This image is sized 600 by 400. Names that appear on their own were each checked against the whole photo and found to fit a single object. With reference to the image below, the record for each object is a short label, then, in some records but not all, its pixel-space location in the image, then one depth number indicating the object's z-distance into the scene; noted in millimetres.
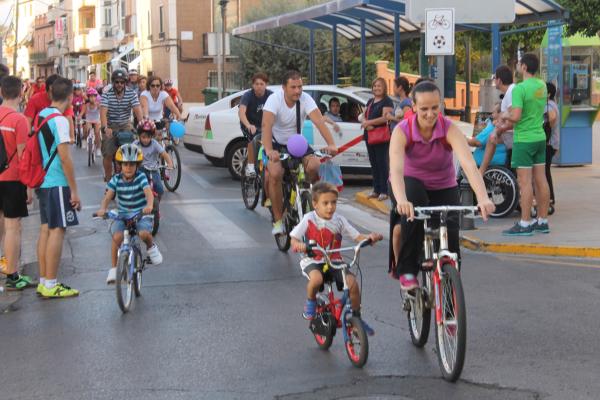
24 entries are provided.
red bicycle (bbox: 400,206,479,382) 5852
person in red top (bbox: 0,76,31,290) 9273
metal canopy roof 16703
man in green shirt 11109
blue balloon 13578
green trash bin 35969
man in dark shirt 13281
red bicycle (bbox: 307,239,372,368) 6355
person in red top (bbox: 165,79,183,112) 26984
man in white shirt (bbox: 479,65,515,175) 11921
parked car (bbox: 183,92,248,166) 18906
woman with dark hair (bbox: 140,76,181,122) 17375
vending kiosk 18281
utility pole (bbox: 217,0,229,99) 34525
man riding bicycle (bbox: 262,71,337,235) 10398
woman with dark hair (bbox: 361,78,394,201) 14547
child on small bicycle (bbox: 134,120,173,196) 12170
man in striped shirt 15484
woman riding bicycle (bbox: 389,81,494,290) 6363
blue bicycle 8102
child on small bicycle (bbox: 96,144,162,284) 8648
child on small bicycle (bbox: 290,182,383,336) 6664
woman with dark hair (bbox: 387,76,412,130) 13680
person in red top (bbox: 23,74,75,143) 13141
